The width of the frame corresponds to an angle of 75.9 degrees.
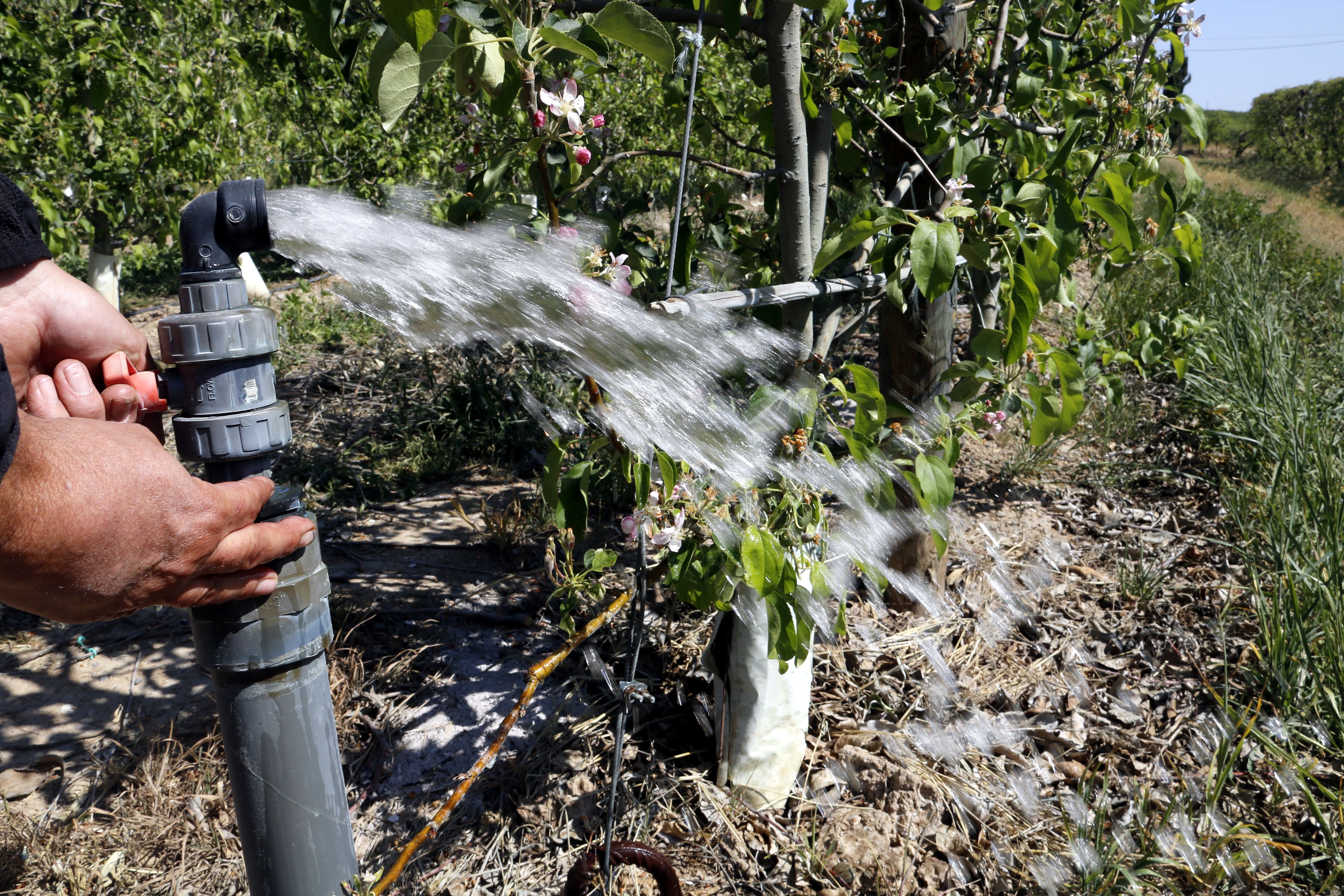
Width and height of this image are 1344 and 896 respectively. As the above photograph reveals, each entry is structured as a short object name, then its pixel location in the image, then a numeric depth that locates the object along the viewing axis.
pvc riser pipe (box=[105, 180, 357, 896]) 0.92
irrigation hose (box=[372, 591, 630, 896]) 1.36
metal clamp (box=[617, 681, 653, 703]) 1.55
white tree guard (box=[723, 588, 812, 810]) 1.75
